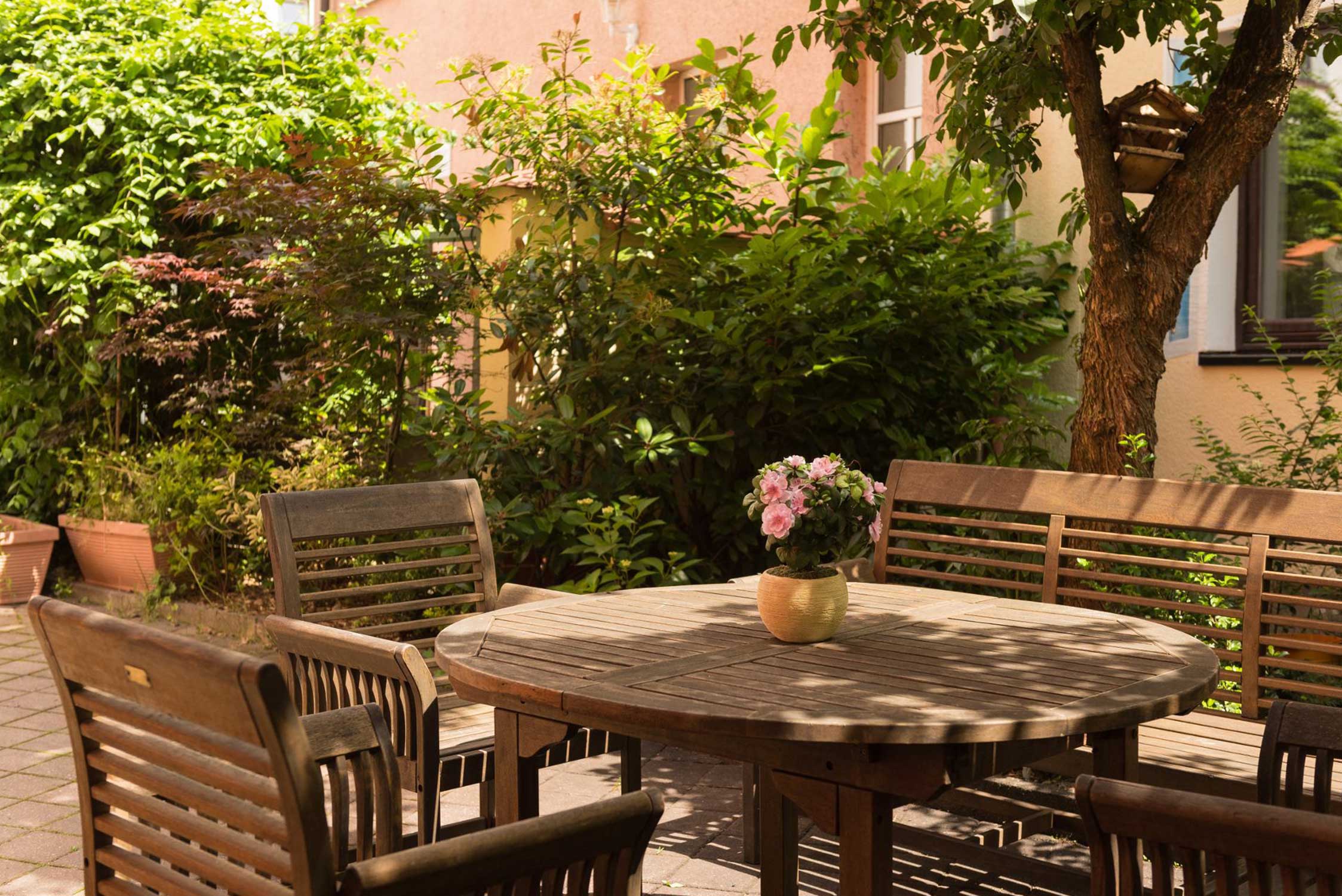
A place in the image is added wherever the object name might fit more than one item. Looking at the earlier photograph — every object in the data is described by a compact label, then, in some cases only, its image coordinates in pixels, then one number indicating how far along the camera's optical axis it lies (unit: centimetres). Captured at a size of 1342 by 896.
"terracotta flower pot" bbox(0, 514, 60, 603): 816
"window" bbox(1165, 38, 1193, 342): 677
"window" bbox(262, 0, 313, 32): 984
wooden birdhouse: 459
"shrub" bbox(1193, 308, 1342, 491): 516
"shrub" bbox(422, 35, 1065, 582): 614
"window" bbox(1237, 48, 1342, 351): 650
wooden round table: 230
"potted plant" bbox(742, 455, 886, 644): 281
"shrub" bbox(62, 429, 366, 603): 723
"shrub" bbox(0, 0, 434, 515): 800
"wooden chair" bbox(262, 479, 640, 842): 298
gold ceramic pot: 287
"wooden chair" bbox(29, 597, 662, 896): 174
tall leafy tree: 424
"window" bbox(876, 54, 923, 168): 951
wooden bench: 343
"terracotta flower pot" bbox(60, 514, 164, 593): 776
